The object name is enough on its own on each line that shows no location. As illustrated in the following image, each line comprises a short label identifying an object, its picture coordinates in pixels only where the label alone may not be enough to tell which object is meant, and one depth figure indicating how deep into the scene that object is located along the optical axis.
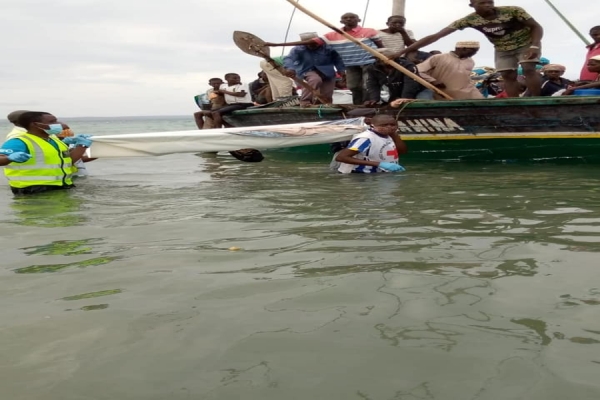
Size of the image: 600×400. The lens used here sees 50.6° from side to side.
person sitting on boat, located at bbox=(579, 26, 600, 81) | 8.05
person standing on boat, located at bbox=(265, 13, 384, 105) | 8.96
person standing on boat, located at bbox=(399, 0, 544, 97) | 7.30
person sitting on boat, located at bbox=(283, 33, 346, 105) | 9.59
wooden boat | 7.25
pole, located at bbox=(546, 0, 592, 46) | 8.21
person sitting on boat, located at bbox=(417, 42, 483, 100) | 8.27
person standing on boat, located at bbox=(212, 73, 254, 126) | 11.34
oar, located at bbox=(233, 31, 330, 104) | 9.80
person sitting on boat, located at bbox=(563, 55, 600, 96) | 7.45
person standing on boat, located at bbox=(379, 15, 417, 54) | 9.10
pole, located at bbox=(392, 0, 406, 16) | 10.89
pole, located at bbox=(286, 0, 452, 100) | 8.13
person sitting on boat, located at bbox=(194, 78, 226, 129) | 11.61
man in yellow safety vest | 6.39
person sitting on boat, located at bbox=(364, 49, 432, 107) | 8.62
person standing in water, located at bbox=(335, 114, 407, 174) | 7.10
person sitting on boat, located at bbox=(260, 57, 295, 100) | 11.47
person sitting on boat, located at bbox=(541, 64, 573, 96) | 8.63
